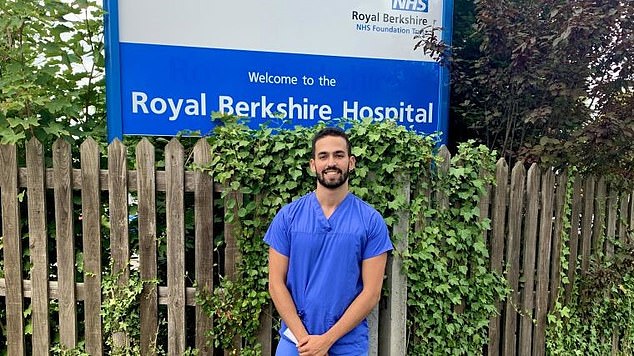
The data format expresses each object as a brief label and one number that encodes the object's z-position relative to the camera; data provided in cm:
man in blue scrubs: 231
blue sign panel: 322
